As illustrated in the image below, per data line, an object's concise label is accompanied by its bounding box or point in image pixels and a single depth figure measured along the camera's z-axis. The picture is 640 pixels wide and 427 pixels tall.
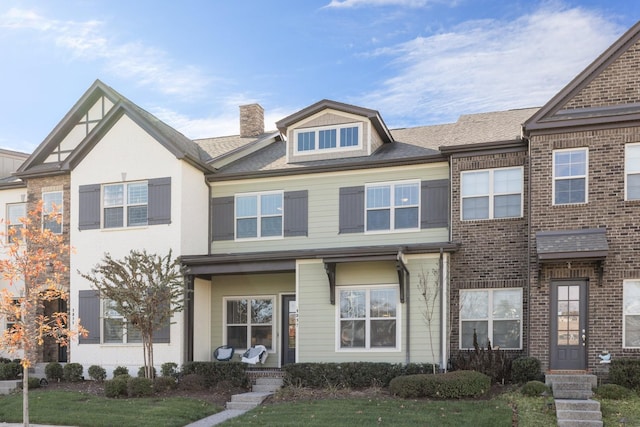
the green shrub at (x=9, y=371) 17.64
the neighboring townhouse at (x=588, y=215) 14.16
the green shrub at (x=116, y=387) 14.91
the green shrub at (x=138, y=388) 14.88
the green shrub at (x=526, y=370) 14.17
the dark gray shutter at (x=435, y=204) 16.72
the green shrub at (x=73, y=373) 17.56
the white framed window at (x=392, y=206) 17.11
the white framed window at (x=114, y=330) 17.80
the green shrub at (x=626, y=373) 13.20
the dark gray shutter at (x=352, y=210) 17.58
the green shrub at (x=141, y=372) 16.50
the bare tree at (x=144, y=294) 15.73
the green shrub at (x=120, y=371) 17.24
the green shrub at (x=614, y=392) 12.60
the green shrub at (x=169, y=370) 16.84
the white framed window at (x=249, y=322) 18.66
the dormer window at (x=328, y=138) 18.50
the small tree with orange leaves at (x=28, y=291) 11.67
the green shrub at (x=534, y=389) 12.97
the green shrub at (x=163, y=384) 15.41
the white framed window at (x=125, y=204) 18.19
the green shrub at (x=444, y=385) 13.09
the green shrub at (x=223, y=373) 16.06
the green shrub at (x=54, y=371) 17.69
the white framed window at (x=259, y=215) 18.44
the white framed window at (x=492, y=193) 15.79
